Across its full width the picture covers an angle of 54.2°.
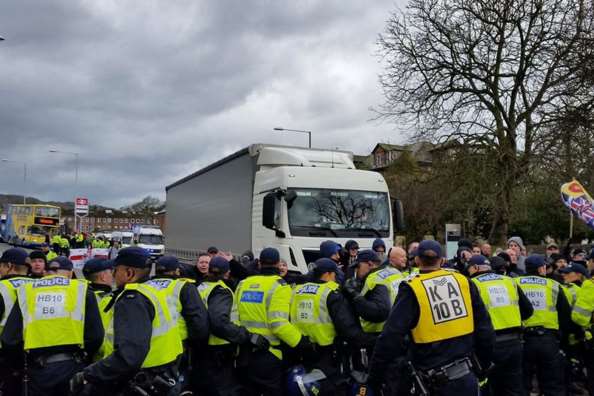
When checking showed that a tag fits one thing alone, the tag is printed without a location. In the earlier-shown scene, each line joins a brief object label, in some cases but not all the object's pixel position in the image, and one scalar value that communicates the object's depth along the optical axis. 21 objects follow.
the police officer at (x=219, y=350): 5.53
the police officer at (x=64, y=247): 23.35
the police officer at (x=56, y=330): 4.82
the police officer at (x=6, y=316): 5.41
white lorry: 10.98
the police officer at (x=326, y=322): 5.59
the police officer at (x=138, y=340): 3.93
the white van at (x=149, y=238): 36.92
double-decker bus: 49.38
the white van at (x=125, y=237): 47.75
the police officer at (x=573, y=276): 7.46
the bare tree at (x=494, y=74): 20.58
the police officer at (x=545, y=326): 6.64
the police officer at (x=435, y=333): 4.44
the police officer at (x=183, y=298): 5.08
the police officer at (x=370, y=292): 5.62
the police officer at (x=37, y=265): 7.85
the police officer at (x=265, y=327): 5.57
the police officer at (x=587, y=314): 6.79
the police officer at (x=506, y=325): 6.08
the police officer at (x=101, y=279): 5.34
